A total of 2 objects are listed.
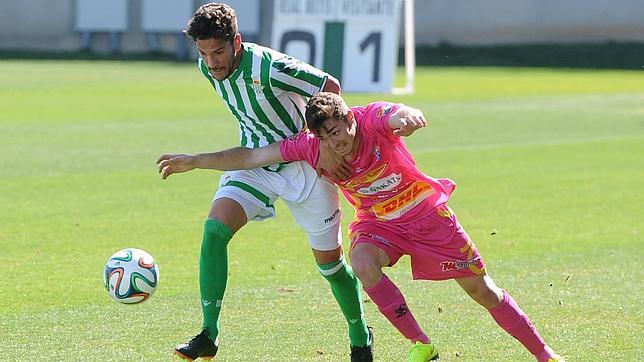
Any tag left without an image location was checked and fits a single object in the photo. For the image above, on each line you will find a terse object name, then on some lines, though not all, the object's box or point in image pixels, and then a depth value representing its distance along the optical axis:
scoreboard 51.16
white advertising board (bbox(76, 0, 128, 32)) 83.94
